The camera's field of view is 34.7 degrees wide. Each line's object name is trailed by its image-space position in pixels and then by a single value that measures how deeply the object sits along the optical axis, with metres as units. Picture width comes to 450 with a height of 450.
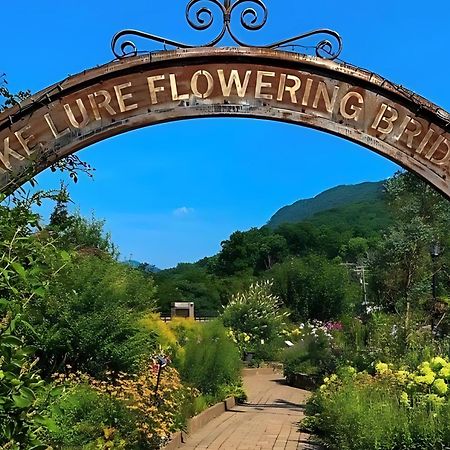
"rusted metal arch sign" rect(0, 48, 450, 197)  3.82
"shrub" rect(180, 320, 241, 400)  13.14
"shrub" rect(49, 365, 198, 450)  7.28
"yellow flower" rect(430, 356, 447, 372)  7.69
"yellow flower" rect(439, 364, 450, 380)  7.45
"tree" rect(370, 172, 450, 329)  21.36
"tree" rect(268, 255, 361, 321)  35.47
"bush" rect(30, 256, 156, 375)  9.78
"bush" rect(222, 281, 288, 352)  25.72
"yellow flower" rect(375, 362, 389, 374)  9.42
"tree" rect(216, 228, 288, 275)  89.50
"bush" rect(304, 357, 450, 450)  6.44
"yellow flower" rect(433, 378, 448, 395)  7.25
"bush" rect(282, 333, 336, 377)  16.45
